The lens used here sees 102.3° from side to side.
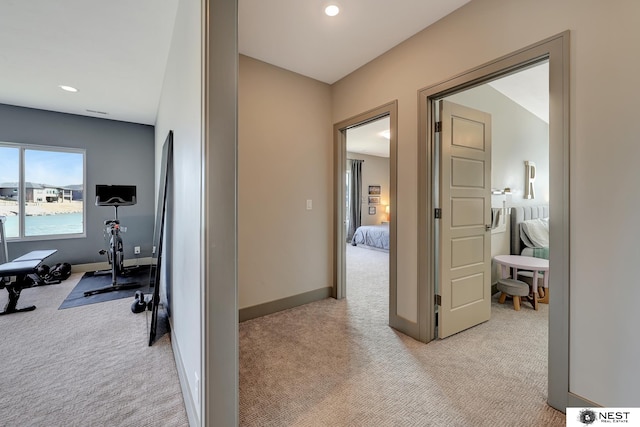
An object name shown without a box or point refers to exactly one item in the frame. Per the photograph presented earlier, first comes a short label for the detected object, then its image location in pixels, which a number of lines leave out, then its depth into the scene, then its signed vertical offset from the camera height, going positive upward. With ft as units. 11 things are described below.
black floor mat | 10.22 -3.47
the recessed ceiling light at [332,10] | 6.34 +5.02
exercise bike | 11.82 -0.53
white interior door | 7.25 -0.27
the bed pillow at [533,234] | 11.50 -1.11
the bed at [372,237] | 20.43 -2.21
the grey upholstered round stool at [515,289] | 9.41 -2.92
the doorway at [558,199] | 4.64 +0.21
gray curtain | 25.50 +1.35
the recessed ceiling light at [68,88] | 10.47 +5.08
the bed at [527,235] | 11.37 -1.12
